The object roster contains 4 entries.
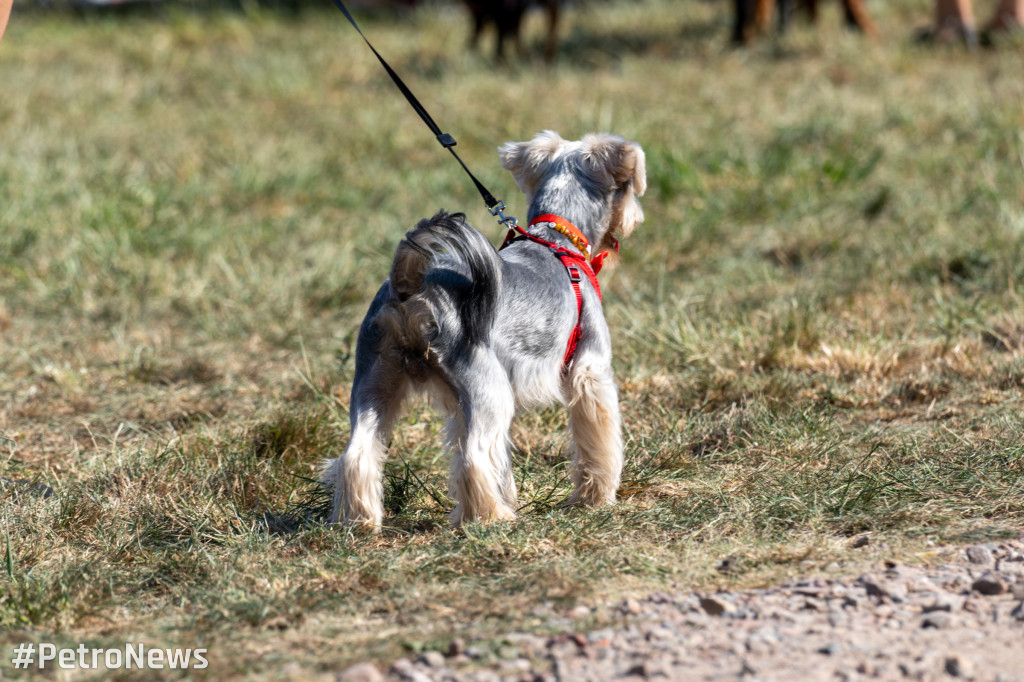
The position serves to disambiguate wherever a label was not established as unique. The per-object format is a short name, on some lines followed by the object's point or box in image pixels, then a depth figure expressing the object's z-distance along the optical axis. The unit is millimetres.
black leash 7340
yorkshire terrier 6301
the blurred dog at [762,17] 21219
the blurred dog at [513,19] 21406
